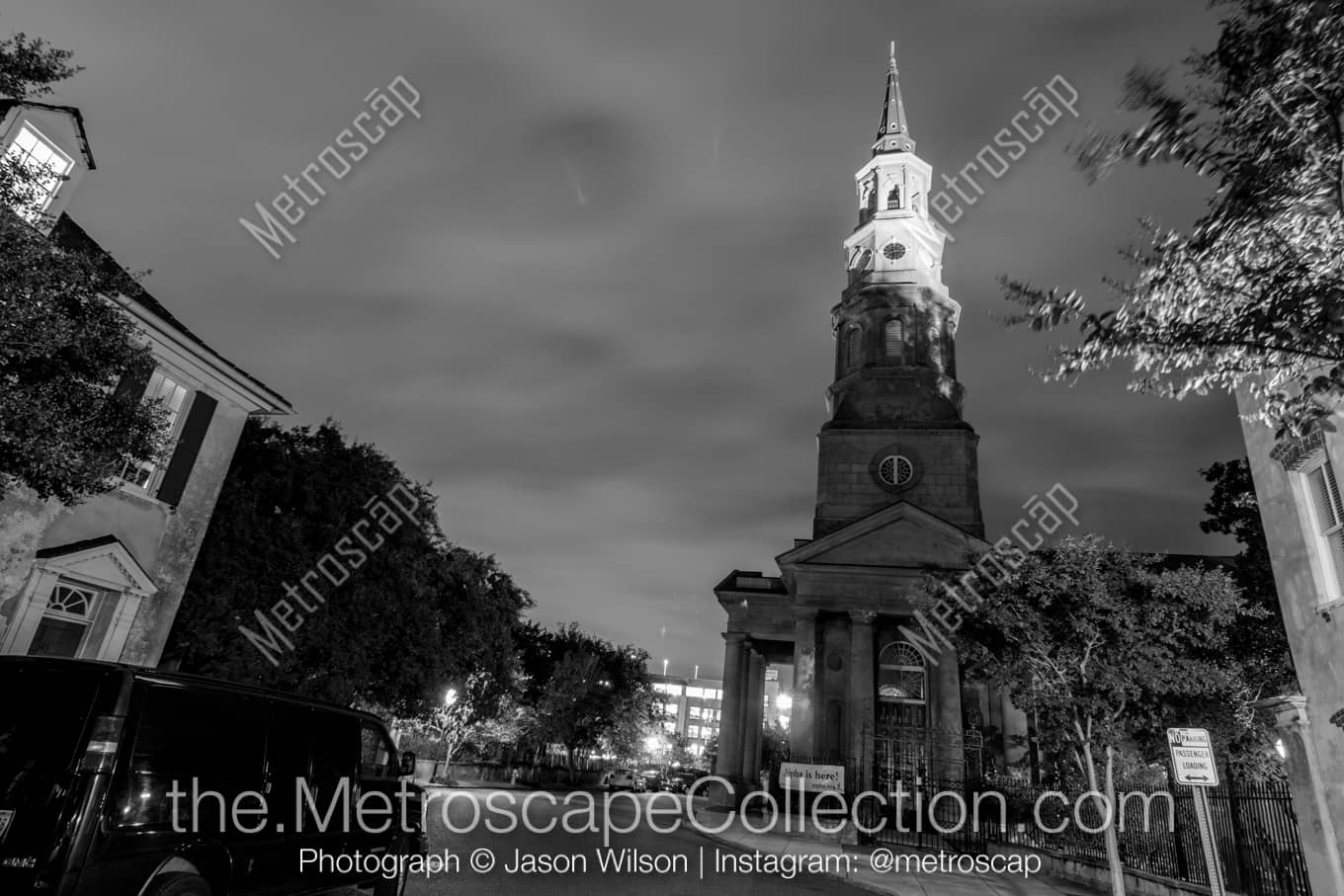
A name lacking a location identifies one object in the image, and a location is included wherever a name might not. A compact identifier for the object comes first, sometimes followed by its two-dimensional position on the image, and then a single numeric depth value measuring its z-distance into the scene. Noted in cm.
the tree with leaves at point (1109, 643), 1347
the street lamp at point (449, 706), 3746
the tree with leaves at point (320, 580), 1556
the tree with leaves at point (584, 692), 4691
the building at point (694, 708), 17088
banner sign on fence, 2106
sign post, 791
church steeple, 3678
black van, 487
